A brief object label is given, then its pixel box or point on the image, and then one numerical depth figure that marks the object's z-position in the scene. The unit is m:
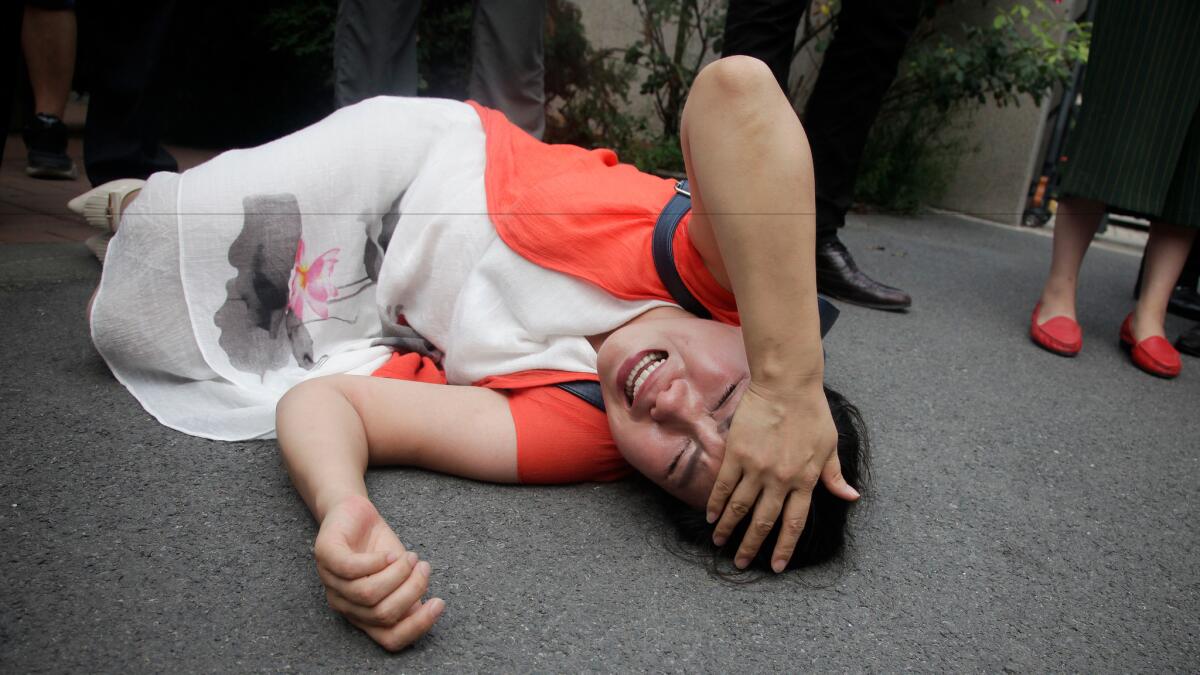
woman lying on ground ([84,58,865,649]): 0.90
